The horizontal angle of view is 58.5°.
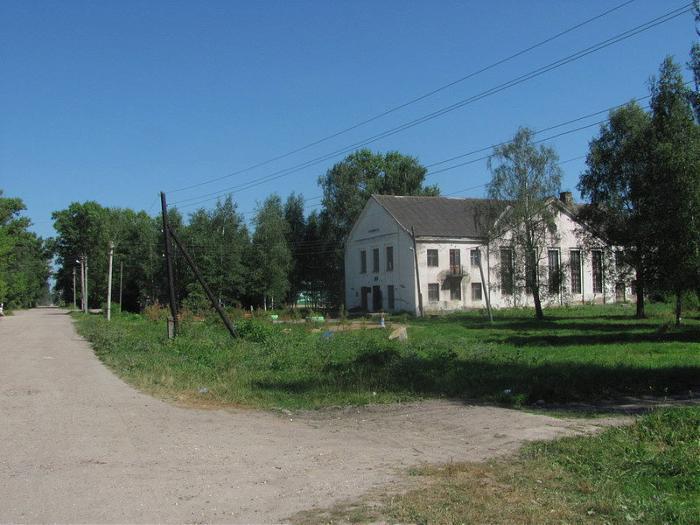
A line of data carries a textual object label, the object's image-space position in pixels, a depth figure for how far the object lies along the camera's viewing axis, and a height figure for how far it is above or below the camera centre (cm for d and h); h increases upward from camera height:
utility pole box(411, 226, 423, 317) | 4638 +57
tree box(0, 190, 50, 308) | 6898 +772
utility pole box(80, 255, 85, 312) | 7688 +482
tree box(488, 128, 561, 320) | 4100 +665
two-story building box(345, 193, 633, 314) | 5200 +336
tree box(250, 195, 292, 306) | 6159 +447
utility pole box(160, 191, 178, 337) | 2700 +156
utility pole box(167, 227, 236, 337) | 2519 +35
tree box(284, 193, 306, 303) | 6719 +686
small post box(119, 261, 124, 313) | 7186 +426
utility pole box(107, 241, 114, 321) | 4998 +390
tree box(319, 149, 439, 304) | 6694 +1240
